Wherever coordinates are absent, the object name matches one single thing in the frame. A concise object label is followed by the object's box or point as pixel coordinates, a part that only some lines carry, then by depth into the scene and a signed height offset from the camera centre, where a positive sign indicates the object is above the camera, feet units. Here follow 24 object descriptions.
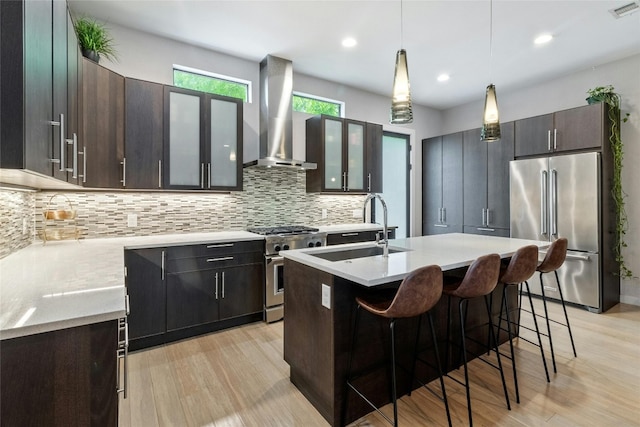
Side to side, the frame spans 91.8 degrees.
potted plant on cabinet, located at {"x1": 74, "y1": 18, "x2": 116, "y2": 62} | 8.41 +4.93
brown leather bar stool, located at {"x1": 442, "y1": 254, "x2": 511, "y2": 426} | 6.22 -1.35
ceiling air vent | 9.52 +6.37
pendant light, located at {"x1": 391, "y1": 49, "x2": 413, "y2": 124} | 7.41 +2.95
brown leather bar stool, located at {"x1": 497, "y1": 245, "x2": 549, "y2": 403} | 7.22 -1.25
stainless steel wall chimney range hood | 12.66 +4.36
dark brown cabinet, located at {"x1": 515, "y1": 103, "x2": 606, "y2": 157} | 12.28 +3.47
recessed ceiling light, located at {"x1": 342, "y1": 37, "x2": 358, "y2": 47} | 11.39 +6.45
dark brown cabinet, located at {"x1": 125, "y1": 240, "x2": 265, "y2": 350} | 9.04 -2.34
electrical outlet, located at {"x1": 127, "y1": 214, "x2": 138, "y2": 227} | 10.56 -0.13
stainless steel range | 11.12 -1.78
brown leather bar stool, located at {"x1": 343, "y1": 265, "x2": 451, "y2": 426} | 5.27 -1.45
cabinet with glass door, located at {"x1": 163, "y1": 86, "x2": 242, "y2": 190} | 10.31 +2.62
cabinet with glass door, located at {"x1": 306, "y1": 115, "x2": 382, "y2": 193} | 13.89 +2.85
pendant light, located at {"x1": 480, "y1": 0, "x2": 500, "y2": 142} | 9.13 +2.84
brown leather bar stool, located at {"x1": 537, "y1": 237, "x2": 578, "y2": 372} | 8.27 -1.18
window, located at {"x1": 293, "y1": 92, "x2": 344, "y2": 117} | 14.64 +5.43
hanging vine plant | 12.49 +2.08
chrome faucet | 6.94 -0.60
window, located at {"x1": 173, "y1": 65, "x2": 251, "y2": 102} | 11.84 +5.35
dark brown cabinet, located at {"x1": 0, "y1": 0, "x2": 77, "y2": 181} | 3.58 +1.72
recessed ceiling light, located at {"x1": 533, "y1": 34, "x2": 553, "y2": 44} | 11.29 +6.46
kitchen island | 5.99 -2.34
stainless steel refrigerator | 12.11 -0.01
